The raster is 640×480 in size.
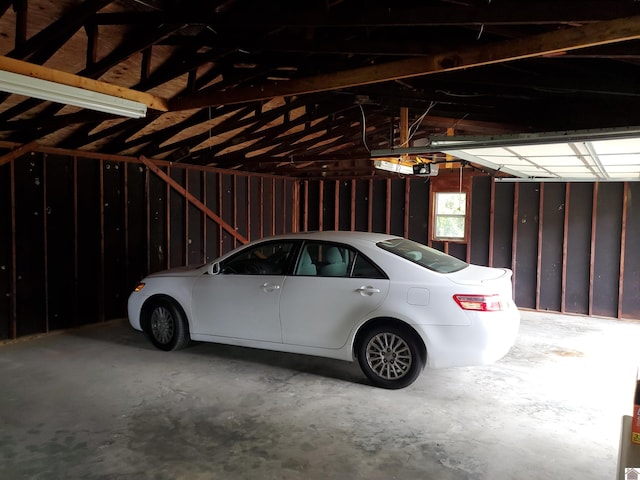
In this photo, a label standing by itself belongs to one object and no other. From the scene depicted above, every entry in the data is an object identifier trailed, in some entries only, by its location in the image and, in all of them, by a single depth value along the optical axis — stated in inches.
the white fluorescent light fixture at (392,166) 253.4
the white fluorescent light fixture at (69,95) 116.7
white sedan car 148.3
